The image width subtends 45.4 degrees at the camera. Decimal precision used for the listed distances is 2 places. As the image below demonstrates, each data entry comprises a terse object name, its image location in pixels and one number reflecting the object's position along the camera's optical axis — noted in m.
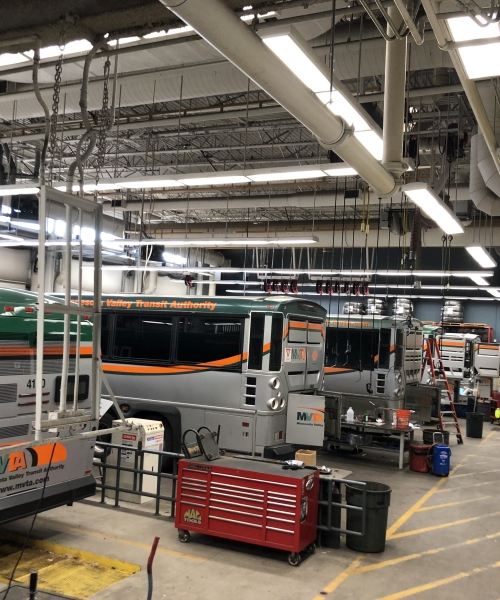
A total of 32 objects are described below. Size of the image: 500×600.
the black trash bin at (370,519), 6.49
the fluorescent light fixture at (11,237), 15.44
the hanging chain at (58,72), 4.46
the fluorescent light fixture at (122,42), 5.45
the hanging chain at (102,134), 4.89
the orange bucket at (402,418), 11.23
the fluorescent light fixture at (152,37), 7.52
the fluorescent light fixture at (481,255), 11.99
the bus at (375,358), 13.64
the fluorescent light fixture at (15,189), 9.45
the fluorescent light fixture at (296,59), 4.29
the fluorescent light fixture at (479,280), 19.47
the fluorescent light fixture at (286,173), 7.66
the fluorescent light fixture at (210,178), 8.11
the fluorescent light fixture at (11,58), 5.86
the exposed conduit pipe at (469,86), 3.72
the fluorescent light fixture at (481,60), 4.04
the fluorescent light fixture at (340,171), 7.28
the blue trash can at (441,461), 10.73
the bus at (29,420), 5.70
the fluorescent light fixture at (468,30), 3.80
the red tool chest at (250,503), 6.05
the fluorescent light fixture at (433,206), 6.80
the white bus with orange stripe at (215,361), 9.22
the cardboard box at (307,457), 8.82
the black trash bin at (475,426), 15.57
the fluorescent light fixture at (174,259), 22.90
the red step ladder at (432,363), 14.05
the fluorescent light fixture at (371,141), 6.55
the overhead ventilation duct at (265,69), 4.05
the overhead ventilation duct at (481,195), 11.09
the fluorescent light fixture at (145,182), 8.75
